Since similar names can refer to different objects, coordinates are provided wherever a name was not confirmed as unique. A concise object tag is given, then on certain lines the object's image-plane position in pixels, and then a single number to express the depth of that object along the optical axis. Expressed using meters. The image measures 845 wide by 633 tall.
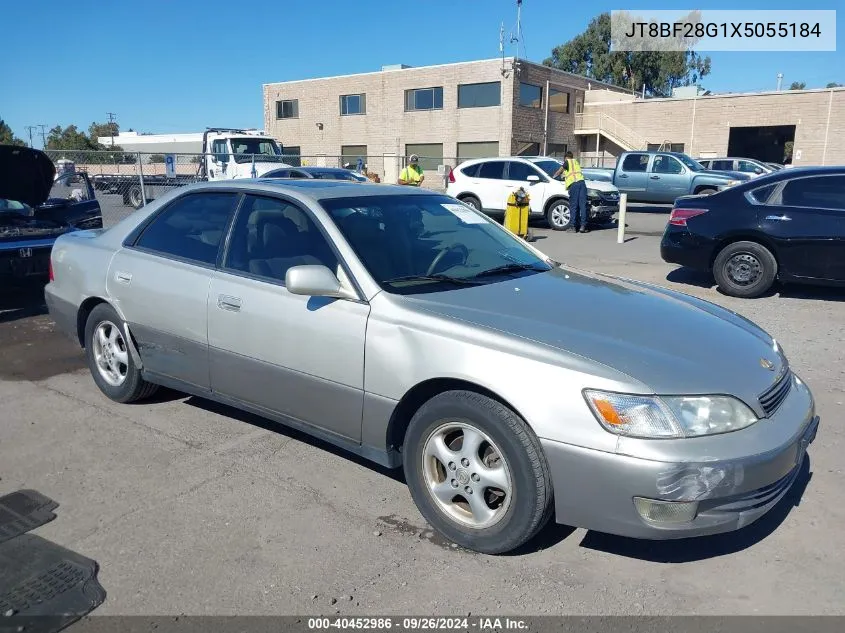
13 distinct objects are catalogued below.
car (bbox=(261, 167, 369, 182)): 16.70
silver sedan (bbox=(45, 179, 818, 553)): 2.73
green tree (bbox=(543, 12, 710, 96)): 69.69
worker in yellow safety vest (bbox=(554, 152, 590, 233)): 15.66
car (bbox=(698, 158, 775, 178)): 25.14
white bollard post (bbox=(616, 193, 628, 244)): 14.02
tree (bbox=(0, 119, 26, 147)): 48.31
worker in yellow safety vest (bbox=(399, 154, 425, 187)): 16.78
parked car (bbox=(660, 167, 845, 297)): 7.84
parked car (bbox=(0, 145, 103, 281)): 7.45
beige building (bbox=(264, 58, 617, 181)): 34.72
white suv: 16.67
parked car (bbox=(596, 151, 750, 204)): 20.75
